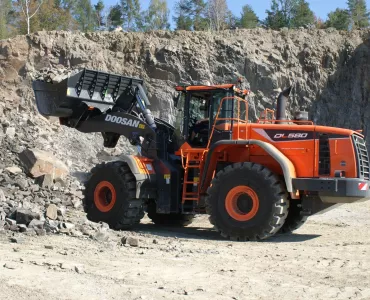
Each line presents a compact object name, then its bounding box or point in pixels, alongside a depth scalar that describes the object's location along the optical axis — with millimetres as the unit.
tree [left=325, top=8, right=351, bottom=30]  36094
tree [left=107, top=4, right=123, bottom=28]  44719
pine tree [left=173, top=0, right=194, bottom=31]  41447
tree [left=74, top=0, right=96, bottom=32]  42250
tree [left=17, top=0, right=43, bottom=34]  36812
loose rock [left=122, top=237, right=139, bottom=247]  8711
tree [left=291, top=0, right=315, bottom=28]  36078
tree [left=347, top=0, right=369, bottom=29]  36931
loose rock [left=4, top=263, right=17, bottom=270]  6369
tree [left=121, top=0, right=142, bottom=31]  44750
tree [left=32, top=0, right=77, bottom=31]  36656
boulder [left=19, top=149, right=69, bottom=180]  15562
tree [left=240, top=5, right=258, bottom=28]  38812
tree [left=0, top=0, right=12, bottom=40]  34650
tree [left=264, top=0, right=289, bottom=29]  36719
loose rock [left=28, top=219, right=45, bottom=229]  8867
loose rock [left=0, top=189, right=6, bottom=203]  10633
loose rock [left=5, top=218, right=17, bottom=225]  8923
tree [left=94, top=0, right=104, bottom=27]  45719
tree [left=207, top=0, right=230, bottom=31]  40862
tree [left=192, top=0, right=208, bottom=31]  41238
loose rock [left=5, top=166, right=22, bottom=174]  14789
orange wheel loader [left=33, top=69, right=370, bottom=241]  9750
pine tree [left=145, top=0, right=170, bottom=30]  43562
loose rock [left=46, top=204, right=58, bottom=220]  9602
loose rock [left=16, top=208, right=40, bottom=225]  9094
